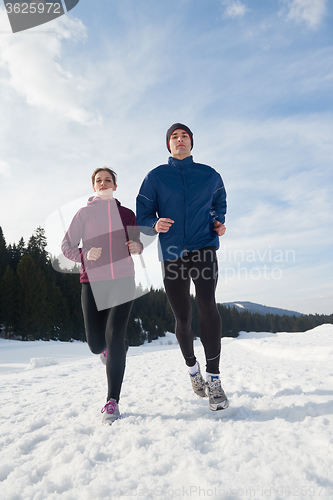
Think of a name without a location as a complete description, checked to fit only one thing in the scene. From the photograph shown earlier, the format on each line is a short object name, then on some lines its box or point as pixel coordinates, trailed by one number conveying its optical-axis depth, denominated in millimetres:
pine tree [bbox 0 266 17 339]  34188
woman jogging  2877
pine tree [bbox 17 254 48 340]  34969
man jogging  2916
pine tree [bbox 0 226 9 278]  39734
